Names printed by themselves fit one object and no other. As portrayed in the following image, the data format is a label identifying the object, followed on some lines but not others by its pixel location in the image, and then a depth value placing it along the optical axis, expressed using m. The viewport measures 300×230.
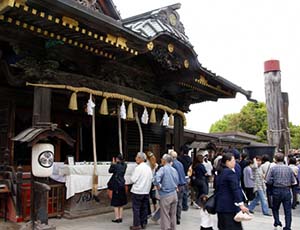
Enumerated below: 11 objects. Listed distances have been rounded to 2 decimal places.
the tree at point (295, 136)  43.66
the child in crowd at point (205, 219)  5.41
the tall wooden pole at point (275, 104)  9.73
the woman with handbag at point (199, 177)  8.64
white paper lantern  6.22
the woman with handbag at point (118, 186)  7.36
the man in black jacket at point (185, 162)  8.91
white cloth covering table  7.56
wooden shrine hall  5.99
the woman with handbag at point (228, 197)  4.69
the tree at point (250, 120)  42.95
